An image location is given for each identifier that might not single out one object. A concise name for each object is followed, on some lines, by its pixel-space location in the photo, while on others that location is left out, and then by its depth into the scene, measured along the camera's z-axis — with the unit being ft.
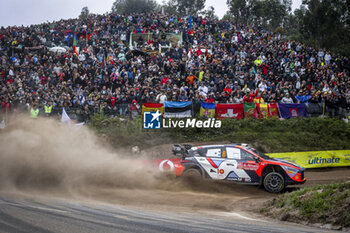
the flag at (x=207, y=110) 68.03
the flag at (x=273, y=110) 70.13
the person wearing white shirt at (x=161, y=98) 67.67
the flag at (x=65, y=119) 64.59
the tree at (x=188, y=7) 247.29
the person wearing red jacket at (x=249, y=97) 69.36
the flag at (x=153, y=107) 66.59
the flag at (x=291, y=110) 70.18
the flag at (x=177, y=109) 66.94
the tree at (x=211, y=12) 269.05
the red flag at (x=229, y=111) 68.90
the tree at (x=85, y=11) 325.13
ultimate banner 57.11
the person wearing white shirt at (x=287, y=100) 70.49
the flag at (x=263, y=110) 69.92
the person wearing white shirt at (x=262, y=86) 73.67
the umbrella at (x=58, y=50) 92.53
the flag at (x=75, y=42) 95.66
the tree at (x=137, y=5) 269.71
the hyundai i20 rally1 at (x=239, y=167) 39.55
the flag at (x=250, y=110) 69.64
